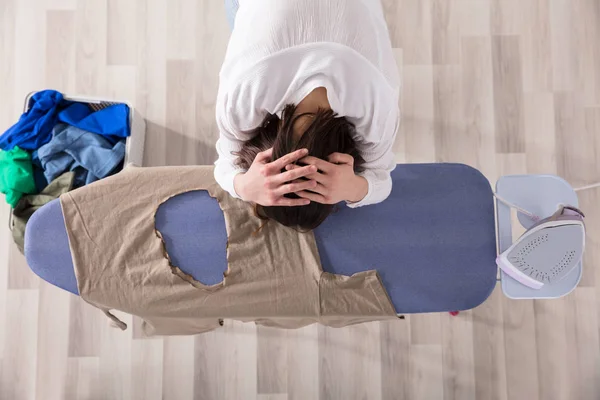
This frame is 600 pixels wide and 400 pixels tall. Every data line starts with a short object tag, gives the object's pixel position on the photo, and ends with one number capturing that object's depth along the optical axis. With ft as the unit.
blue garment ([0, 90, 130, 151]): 5.50
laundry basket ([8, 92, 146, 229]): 5.59
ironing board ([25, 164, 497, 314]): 4.34
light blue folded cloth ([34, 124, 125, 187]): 5.43
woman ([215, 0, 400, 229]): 2.66
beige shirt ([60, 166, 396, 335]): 4.25
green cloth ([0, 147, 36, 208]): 5.37
